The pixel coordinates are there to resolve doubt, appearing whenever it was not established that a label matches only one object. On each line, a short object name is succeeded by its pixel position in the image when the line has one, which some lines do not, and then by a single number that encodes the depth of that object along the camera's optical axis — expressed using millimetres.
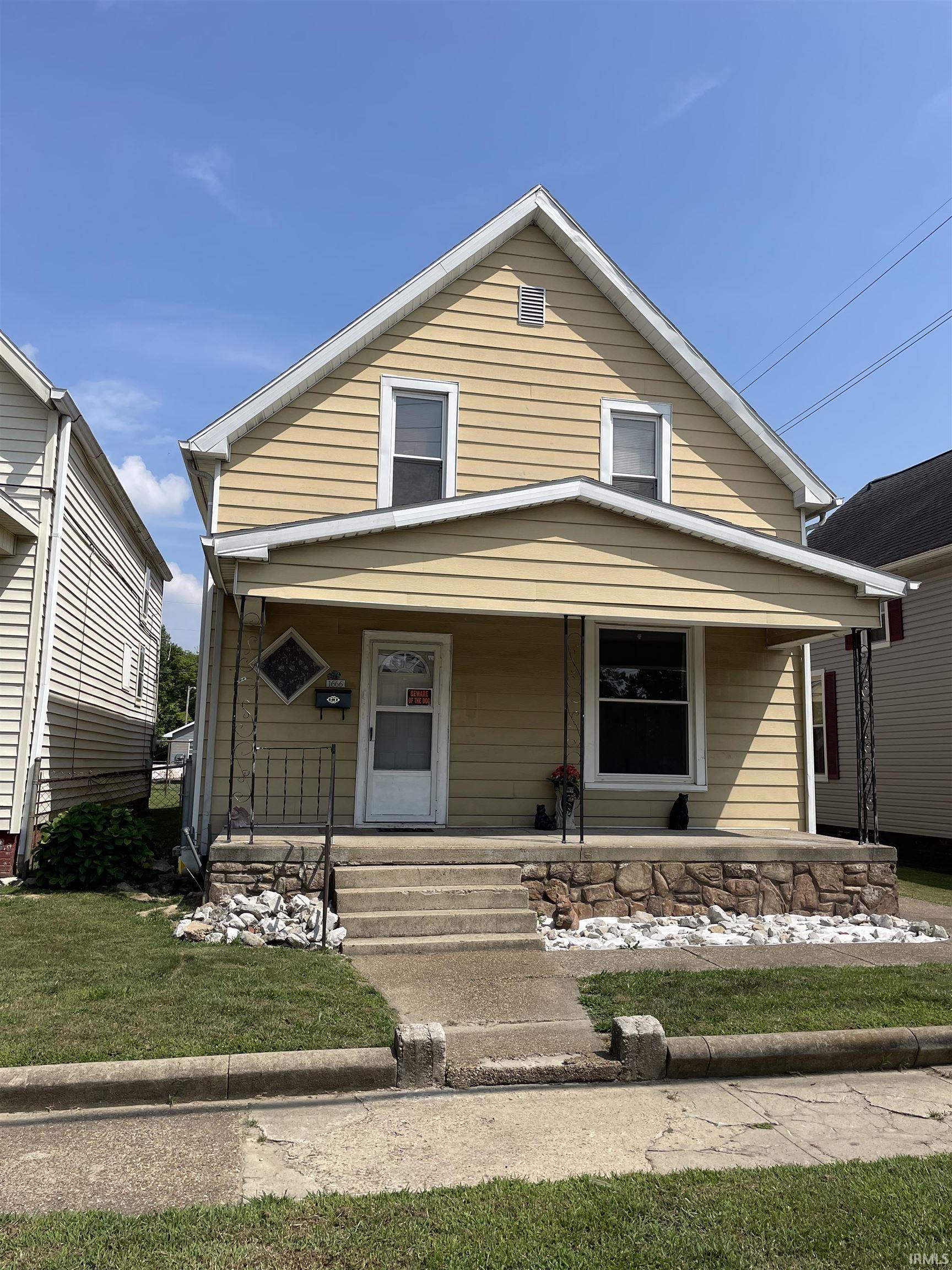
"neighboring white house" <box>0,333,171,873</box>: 10219
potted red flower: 10383
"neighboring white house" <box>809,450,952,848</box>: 15922
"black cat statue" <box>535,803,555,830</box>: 10367
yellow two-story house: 8961
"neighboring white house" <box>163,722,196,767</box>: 40062
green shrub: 9641
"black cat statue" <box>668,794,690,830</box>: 10664
